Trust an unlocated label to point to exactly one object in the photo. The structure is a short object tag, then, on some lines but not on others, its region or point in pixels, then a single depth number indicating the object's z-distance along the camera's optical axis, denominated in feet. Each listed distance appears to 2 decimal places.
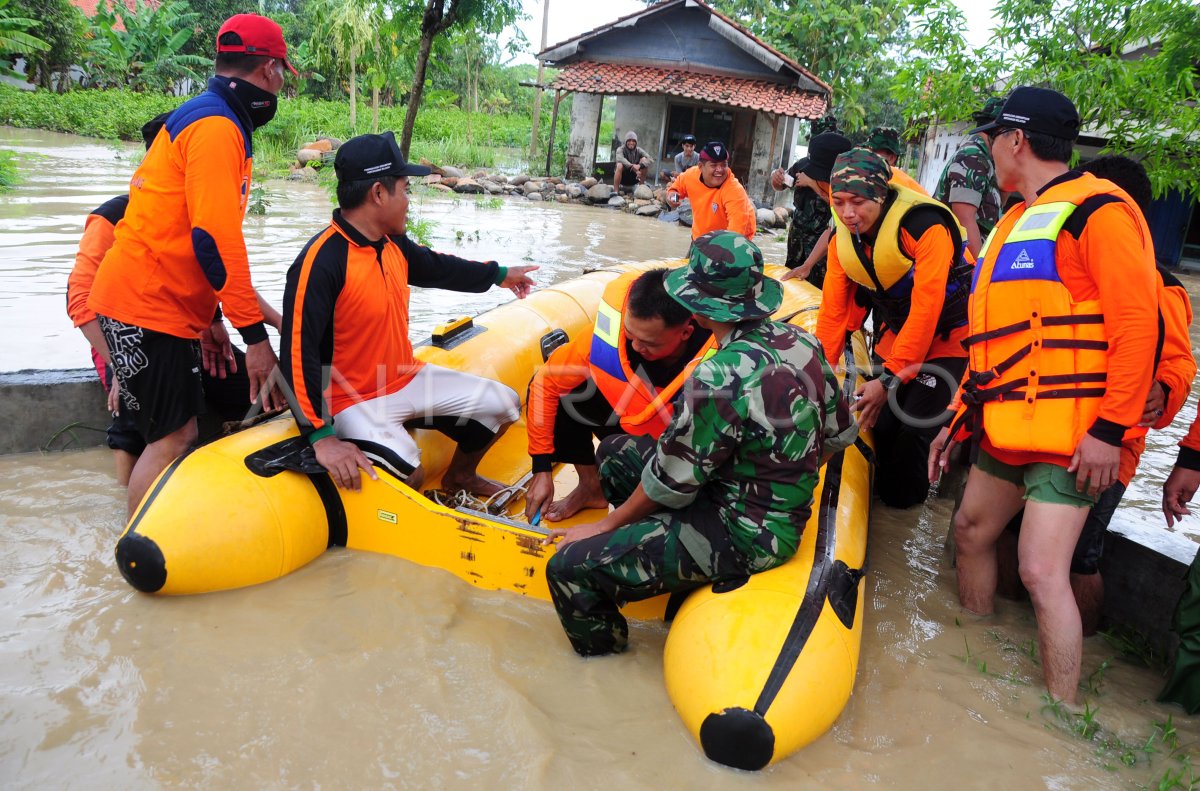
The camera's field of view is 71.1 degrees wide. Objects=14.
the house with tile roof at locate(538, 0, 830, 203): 54.75
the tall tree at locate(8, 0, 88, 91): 67.56
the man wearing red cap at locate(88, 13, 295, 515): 9.34
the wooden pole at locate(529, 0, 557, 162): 62.73
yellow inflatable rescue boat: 7.26
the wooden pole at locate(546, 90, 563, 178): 58.08
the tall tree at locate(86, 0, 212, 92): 78.84
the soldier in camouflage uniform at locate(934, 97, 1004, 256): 14.21
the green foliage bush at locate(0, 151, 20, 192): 34.14
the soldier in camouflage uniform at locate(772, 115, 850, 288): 19.06
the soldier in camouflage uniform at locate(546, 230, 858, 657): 7.43
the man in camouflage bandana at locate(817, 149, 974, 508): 10.84
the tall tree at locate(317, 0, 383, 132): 56.80
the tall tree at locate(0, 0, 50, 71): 34.76
